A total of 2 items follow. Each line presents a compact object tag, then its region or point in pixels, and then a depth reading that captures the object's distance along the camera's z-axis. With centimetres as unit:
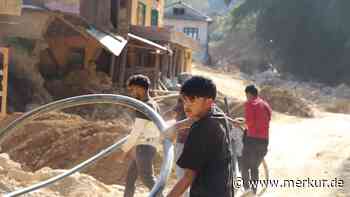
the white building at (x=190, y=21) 5709
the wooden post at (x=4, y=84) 1177
